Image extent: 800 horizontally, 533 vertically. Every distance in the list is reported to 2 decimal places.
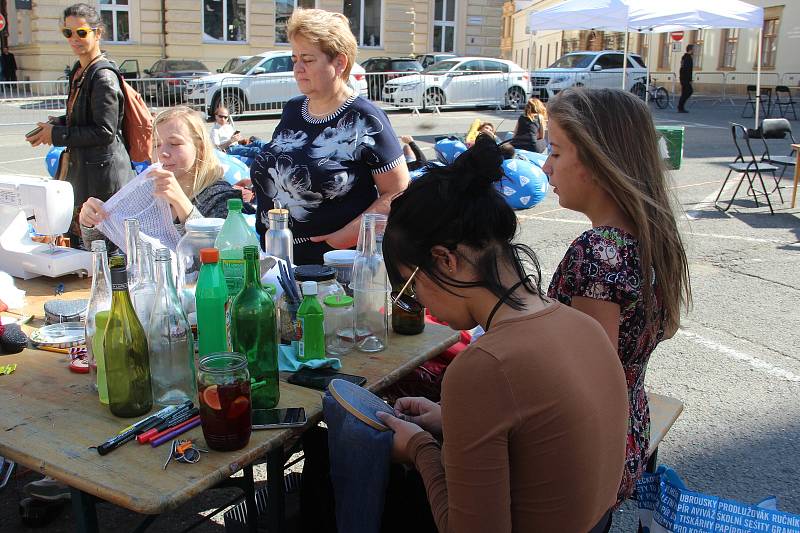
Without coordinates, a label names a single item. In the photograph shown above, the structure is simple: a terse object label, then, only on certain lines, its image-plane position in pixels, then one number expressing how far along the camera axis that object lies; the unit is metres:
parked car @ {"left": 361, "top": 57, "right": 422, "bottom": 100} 19.68
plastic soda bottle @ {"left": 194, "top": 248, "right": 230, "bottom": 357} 1.84
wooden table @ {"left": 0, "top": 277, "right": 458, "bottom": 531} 1.45
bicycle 23.56
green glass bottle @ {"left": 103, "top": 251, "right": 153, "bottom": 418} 1.67
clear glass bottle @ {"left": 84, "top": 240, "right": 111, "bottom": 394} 1.85
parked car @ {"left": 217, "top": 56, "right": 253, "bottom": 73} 19.45
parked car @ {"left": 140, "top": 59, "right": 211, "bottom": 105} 17.03
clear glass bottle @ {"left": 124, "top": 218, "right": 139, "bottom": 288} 2.11
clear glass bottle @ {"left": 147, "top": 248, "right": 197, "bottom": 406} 1.77
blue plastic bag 1.94
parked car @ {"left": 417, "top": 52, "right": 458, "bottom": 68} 23.47
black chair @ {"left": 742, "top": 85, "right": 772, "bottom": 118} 20.94
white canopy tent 11.15
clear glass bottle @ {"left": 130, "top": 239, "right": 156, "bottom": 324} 1.83
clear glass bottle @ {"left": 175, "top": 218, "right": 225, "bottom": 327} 2.39
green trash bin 10.55
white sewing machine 2.79
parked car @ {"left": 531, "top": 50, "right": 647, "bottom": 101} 20.98
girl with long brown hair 1.86
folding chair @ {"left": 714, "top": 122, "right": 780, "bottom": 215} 8.69
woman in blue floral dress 2.95
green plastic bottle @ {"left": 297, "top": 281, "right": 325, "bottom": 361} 2.00
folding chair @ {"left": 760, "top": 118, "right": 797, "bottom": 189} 9.41
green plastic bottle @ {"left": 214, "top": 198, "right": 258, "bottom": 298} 2.20
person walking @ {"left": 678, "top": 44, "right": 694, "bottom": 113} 21.30
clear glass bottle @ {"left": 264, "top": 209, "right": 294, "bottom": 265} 2.40
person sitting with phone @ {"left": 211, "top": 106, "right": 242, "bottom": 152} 8.84
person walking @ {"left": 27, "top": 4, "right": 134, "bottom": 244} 4.27
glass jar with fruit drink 1.51
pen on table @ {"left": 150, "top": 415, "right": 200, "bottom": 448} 1.60
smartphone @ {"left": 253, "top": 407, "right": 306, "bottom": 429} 1.69
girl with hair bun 1.31
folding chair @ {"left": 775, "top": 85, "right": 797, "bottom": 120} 20.12
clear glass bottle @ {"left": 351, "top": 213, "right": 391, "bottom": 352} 2.22
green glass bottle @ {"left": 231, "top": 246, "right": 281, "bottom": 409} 1.75
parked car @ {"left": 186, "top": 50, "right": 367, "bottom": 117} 16.72
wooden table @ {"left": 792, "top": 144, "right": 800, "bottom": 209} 8.59
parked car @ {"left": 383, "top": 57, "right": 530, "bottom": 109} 18.95
